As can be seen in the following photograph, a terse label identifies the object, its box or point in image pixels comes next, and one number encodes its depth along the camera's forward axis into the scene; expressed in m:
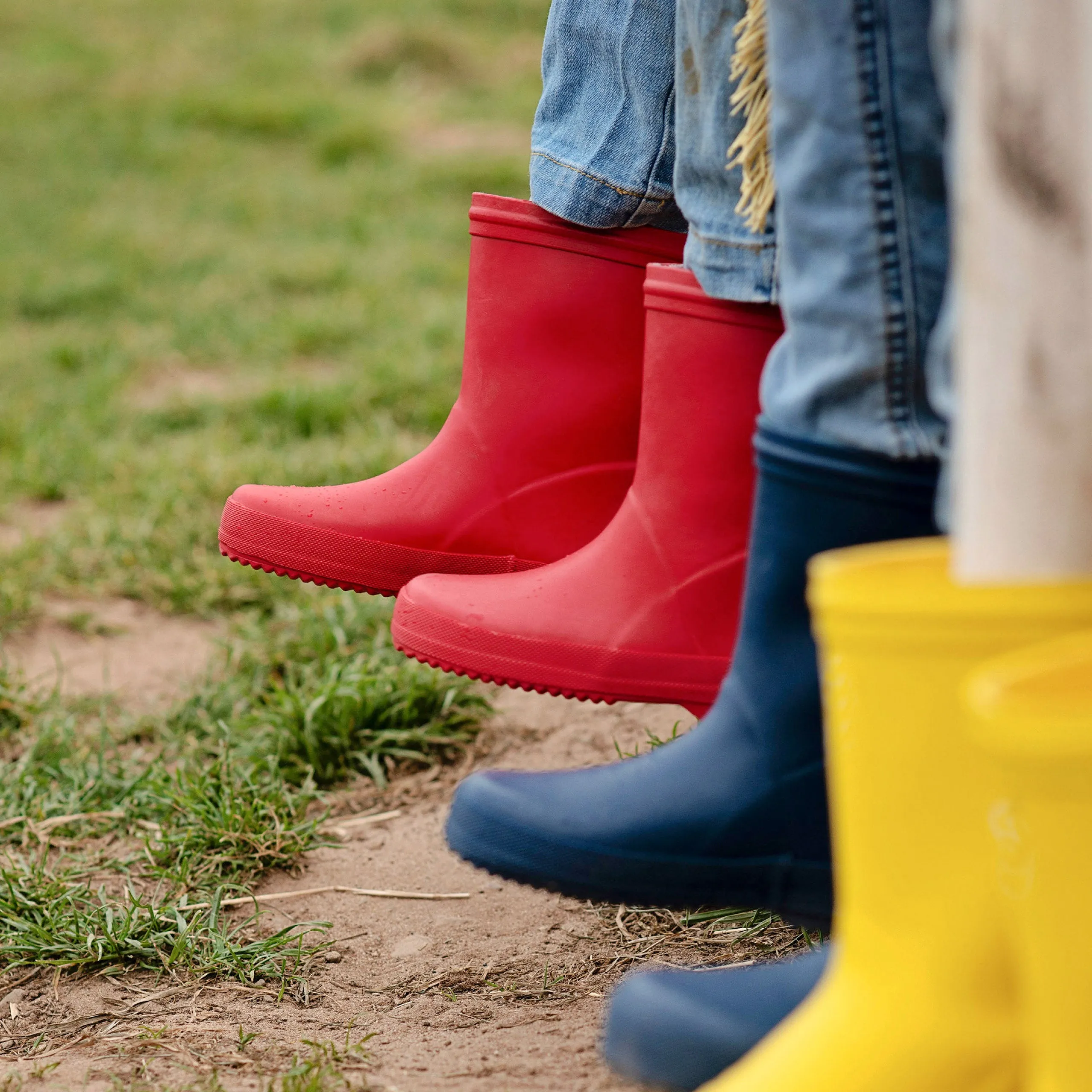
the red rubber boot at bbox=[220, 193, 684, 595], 3.56
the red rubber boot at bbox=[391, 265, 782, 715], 3.42
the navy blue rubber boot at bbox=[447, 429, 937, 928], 3.29
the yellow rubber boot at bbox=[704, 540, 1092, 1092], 3.19
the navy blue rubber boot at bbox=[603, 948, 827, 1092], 3.26
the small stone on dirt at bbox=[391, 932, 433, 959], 3.57
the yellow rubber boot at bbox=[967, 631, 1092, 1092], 3.14
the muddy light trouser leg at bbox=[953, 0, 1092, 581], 3.17
